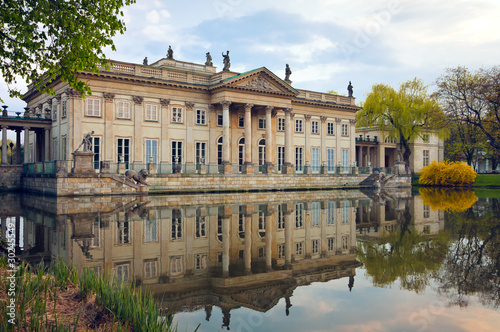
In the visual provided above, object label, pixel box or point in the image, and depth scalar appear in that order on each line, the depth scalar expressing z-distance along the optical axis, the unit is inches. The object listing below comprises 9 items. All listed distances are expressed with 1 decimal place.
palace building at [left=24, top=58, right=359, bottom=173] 1446.9
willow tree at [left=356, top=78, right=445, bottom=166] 2290.8
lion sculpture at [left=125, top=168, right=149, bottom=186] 1254.3
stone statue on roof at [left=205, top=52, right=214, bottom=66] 1890.5
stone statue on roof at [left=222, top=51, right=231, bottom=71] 1664.6
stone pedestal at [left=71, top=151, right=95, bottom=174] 1186.1
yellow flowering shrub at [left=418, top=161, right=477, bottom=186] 2042.3
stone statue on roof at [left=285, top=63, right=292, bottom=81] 1886.1
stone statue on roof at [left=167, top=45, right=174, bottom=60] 1735.5
